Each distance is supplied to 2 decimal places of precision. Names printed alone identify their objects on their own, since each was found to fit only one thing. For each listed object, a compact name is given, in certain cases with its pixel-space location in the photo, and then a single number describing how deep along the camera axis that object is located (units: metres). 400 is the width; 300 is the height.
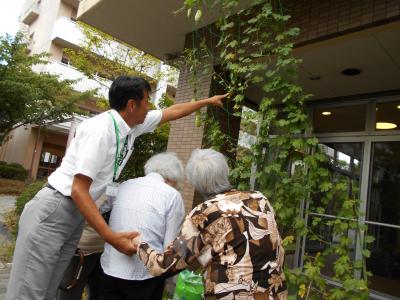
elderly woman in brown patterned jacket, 1.82
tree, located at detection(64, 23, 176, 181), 13.78
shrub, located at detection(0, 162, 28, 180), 18.30
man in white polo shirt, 2.02
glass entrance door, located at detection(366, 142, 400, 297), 5.63
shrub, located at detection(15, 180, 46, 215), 8.92
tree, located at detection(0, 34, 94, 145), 15.26
